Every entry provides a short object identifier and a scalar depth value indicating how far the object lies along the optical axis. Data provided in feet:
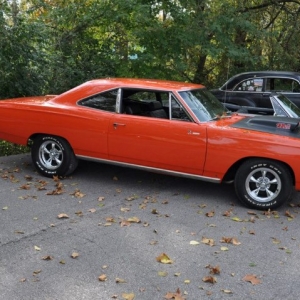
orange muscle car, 17.93
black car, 33.17
